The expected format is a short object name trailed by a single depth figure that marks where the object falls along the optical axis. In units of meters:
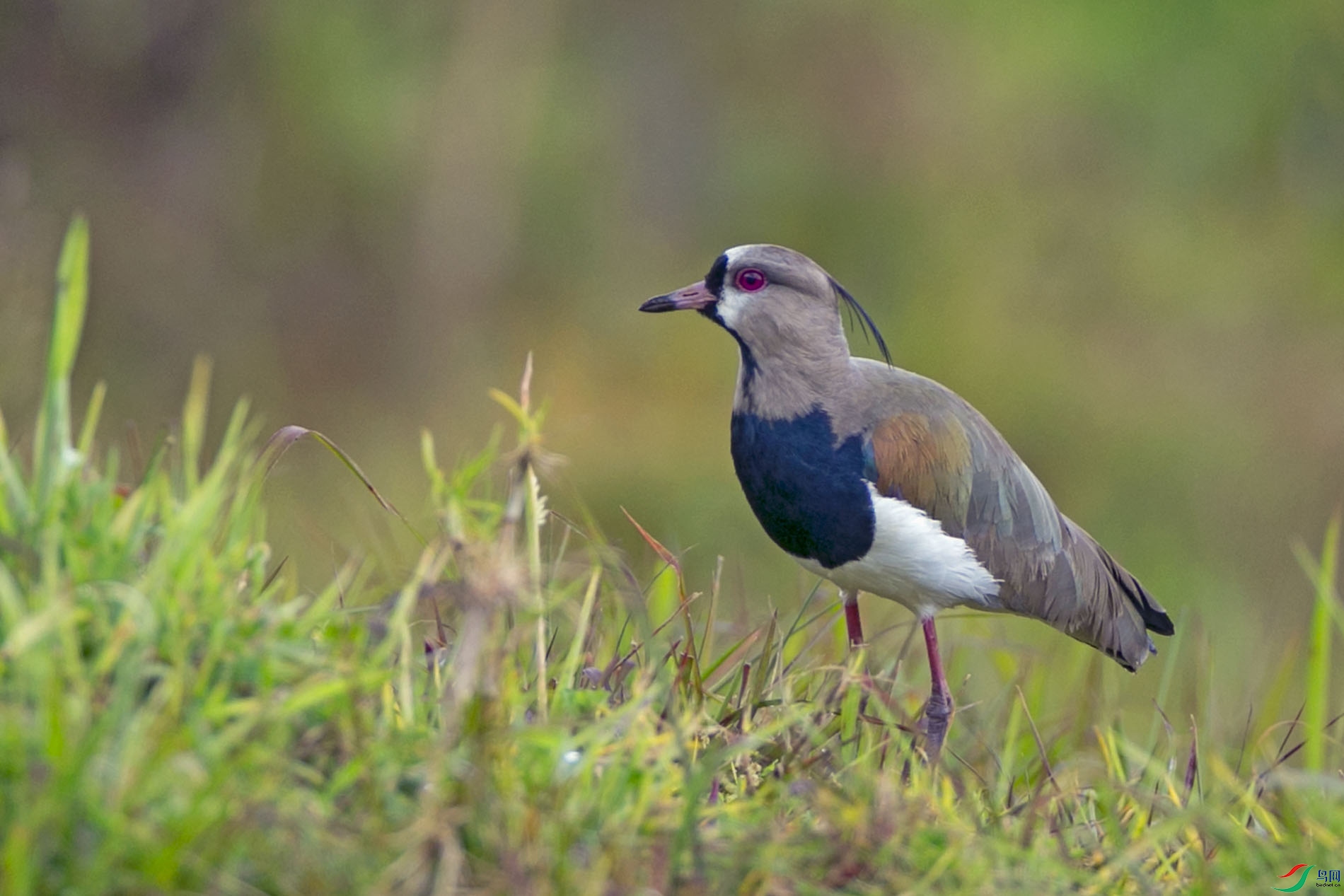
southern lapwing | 7.49
